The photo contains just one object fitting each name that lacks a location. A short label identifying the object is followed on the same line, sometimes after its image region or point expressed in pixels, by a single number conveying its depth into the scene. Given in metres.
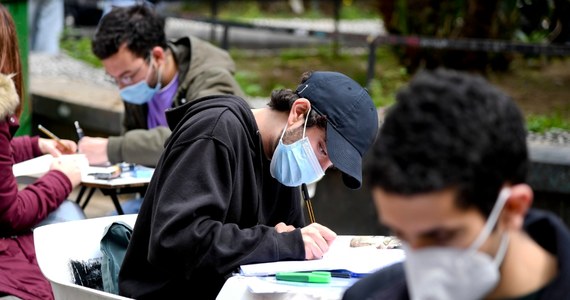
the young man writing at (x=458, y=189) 3.15
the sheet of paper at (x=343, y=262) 5.09
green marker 4.97
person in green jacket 8.75
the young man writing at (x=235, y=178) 5.14
